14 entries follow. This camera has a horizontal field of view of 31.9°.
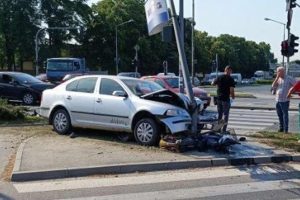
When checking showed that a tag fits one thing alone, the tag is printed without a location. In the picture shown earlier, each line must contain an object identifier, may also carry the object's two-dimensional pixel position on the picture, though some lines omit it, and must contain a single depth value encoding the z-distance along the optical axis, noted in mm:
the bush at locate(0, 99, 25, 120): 15695
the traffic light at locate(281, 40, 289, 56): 23191
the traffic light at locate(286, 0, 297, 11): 22609
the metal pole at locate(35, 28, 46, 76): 51069
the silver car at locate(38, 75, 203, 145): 10914
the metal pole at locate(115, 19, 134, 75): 63962
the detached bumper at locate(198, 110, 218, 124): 11805
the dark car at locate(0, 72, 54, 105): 22312
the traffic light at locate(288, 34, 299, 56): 23303
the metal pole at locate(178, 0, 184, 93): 11875
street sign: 11500
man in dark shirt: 13992
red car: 22259
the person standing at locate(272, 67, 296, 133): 13977
